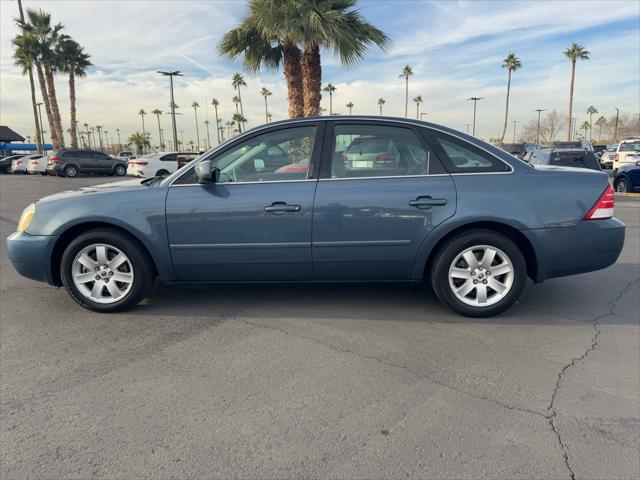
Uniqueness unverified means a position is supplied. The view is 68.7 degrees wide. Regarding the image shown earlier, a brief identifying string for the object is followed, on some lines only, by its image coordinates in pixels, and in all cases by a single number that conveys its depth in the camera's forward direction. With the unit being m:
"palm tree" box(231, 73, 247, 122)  71.25
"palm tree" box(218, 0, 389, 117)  14.81
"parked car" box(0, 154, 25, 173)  34.03
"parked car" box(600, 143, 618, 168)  29.89
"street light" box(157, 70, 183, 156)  30.25
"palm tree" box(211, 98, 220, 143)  98.18
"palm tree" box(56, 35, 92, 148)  35.19
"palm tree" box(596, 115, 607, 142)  93.97
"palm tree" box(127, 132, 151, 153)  84.82
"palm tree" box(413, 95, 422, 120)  88.65
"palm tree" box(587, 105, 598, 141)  96.00
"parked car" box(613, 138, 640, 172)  17.33
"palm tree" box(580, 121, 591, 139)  100.62
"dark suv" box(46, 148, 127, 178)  26.41
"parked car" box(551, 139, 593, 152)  23.20
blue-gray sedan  3.80
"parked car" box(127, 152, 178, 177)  23.02
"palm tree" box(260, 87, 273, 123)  83.19
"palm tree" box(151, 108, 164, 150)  106.41
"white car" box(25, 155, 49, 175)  29.61
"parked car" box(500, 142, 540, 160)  28.77
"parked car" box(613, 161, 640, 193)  13.98
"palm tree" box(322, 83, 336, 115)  77.75
